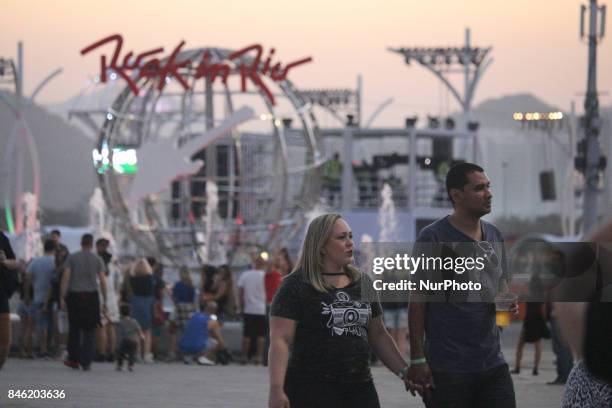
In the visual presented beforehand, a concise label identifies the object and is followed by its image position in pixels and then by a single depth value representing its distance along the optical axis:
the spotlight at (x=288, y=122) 54.44
